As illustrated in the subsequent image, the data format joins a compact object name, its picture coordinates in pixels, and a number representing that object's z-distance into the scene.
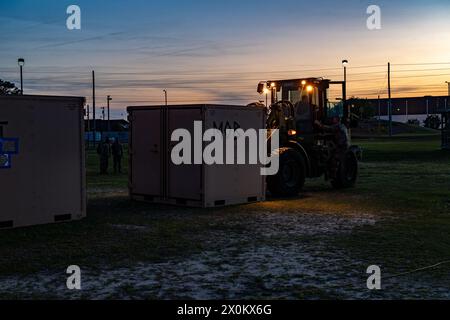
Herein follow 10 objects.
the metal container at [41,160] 10.67
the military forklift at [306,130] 15.80
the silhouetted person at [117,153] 24.50
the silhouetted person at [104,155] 23.95
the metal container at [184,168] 13.47
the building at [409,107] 152.00
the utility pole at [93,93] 52.12
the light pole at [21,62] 38.32
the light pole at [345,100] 16.78
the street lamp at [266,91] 17.02
